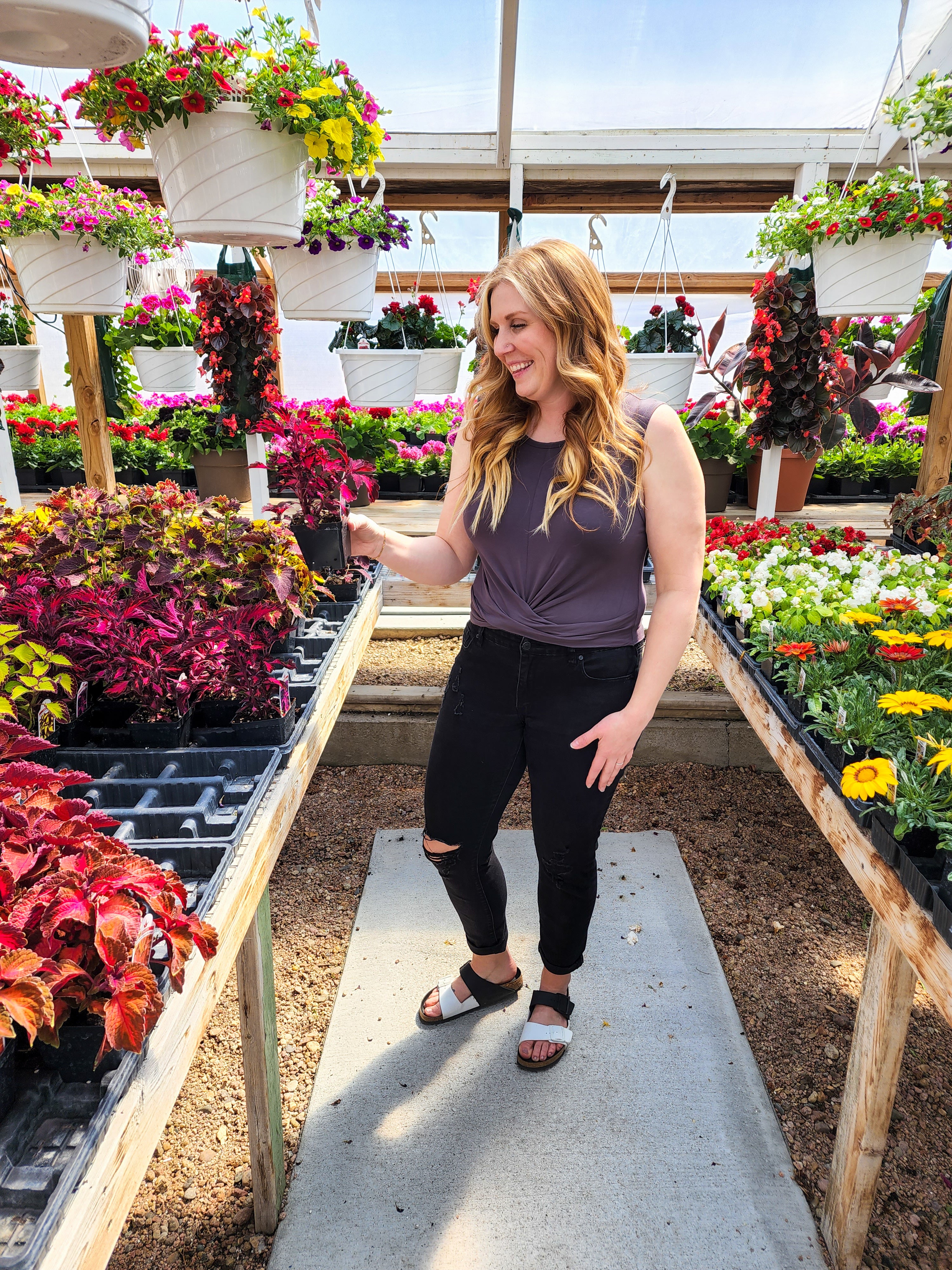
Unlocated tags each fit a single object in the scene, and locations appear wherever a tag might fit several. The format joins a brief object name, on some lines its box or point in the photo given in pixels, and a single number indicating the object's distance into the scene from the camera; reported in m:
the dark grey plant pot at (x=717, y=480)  4.71
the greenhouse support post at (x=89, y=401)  2.89
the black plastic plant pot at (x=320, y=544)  2.12
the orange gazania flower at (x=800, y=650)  1.77
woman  1.38
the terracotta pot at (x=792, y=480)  4.70
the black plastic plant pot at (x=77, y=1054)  0.77
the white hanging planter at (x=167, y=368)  3.33
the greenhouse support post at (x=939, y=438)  2.86
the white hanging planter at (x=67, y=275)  2.09
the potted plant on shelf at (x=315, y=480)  2.14
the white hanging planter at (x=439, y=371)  3.50
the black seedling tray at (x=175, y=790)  1.18
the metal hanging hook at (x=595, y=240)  2.89
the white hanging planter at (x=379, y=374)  2.72
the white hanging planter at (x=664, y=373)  2.79
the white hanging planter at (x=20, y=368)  2.61
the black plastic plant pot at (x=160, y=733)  1.43
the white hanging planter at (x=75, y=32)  0.88
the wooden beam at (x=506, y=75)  3.27
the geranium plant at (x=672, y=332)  3.32
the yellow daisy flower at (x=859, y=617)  1.71
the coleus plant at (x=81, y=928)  0.71
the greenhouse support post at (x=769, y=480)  3.07
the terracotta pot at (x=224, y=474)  4.95
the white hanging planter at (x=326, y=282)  2.28
